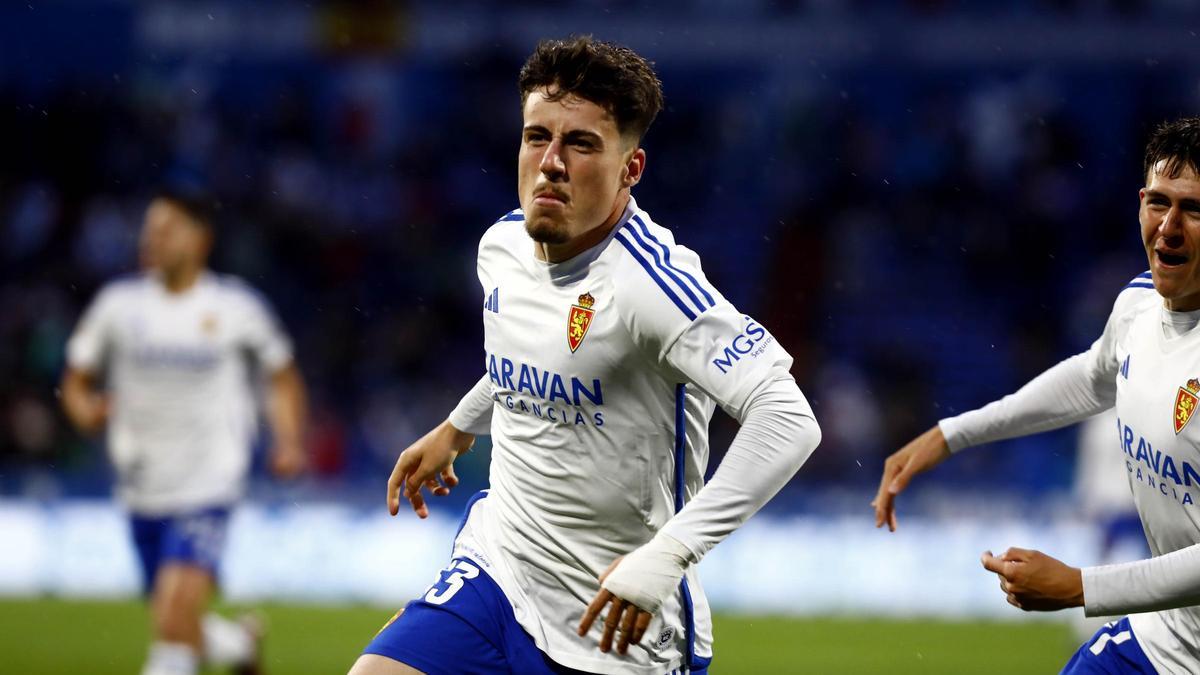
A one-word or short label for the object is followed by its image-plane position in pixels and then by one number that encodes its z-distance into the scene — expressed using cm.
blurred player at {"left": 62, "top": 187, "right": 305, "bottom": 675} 1580
